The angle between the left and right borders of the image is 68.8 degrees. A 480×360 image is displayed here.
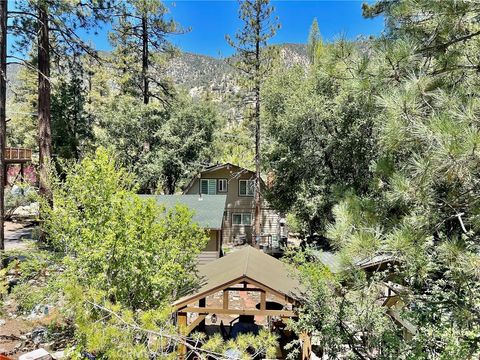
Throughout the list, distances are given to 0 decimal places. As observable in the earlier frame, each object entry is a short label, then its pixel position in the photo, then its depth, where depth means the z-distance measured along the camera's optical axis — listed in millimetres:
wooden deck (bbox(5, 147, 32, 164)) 20034
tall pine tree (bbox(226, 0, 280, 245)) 16812
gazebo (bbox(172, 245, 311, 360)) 6676
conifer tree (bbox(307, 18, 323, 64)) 42062
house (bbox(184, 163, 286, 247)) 22672
